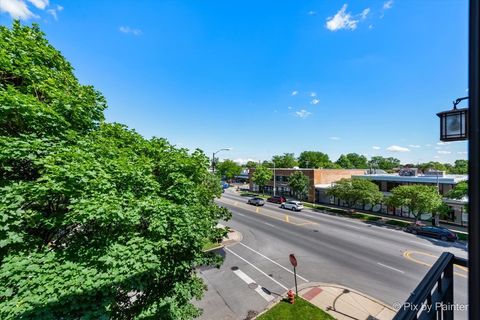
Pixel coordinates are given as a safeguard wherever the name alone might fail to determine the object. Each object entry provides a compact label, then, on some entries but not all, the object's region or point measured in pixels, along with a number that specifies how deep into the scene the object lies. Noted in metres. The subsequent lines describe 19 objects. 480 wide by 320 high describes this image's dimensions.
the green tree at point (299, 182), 39.42
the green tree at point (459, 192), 19.37
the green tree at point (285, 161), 90.31
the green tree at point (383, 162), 107.57
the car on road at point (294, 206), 33.56
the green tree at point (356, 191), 27.69
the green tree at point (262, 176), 48.44
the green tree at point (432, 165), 86.12
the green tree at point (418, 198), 22.18
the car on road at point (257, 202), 38.00
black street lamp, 3.92
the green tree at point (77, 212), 4.34
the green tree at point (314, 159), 95.00
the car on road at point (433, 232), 20.00
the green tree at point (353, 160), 104.38
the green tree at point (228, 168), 82.99
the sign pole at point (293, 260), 10.64
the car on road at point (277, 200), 39.46
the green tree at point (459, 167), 74.84
